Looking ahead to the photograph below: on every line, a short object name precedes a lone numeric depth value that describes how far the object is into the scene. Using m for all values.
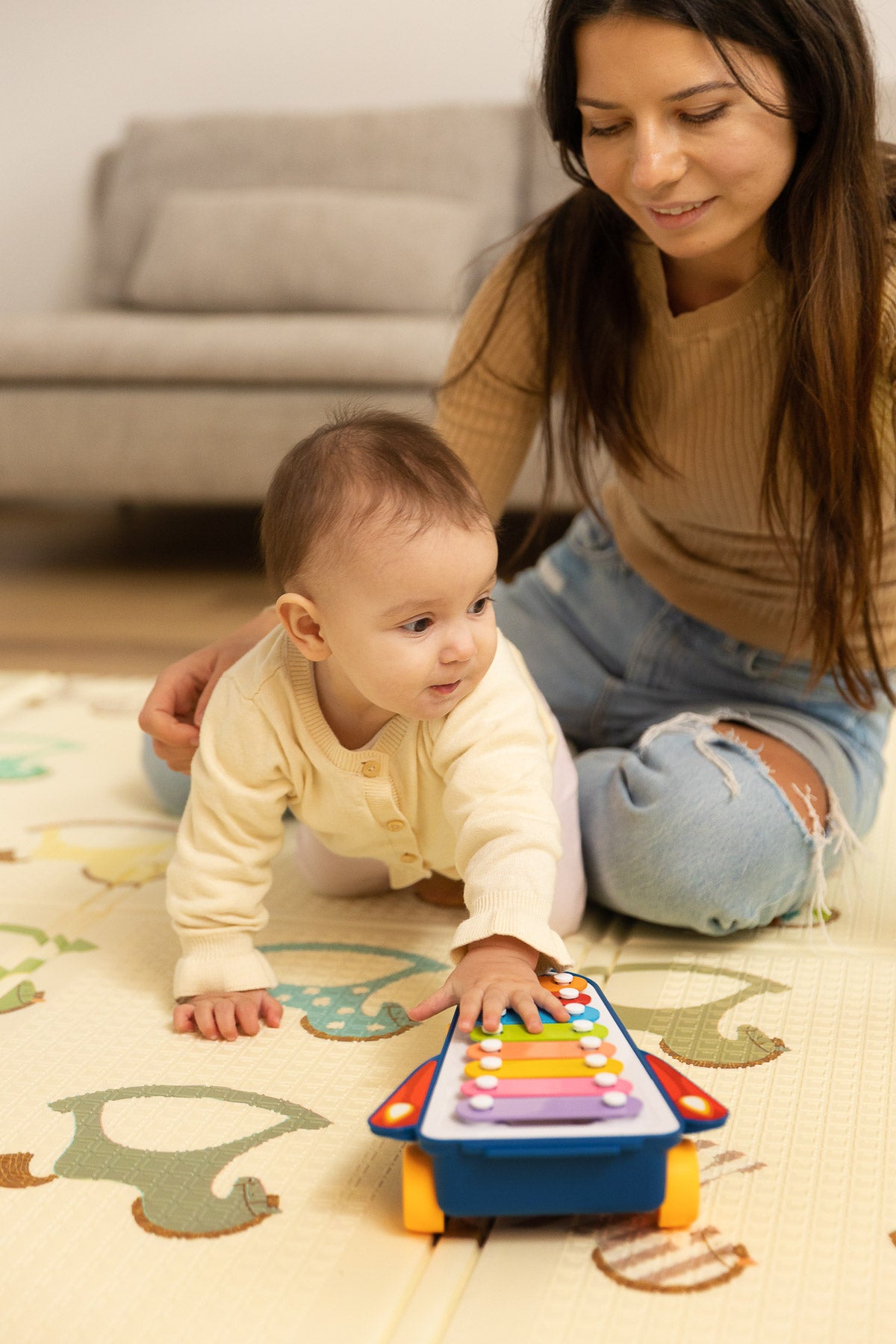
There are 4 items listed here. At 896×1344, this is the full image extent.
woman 0.78
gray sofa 2.19
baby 0.71
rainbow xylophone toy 0.56
